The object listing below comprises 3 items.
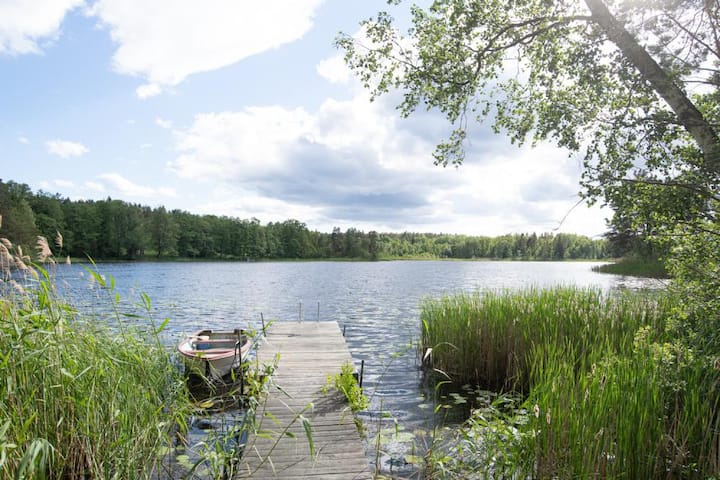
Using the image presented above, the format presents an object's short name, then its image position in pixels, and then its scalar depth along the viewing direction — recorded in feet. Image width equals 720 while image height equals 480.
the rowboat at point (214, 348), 32.17
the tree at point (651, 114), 16.29
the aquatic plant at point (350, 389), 22.42
